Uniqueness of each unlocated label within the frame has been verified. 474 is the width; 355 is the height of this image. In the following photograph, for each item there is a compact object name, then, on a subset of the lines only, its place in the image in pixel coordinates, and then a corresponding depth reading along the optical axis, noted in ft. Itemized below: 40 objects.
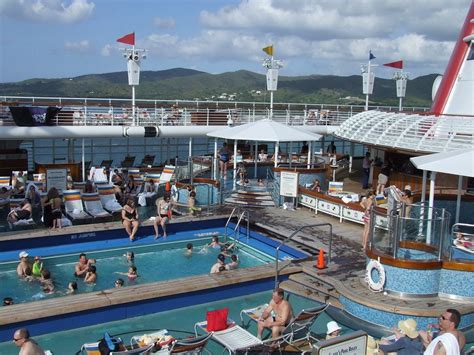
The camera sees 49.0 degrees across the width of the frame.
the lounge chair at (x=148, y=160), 83.82
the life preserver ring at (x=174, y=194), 52.31
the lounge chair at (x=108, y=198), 50.04
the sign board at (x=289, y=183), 49.37
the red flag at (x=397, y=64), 86.09
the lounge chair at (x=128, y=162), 82.19
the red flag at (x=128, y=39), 64.39
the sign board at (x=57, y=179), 53.06
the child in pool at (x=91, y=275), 34.35
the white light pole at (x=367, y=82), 84.64
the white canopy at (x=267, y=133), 50.37
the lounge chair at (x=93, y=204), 47.76
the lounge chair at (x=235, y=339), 23.05
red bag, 24.04
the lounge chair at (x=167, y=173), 64.18
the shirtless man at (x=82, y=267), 35.12
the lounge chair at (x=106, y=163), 81.35
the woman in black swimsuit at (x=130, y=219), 42.60
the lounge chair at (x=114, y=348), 21.08
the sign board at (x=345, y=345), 16.98
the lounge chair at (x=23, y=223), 42.75
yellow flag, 66.95
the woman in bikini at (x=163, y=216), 44.09
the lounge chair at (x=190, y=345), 21.86
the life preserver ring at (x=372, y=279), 28.53
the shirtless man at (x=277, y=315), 24.68
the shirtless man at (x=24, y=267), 34.12
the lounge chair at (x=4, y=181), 56.67
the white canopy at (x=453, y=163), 29.30
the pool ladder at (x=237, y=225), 44.29
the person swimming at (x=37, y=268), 33.58
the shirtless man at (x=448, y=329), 16.75
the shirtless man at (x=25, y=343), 18.87
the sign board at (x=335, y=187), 52.03
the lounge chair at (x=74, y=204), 46.80
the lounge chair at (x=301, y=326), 24.62
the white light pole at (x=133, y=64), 64.75
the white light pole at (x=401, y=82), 98.34
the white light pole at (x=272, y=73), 71.46
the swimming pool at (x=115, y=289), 26.40
